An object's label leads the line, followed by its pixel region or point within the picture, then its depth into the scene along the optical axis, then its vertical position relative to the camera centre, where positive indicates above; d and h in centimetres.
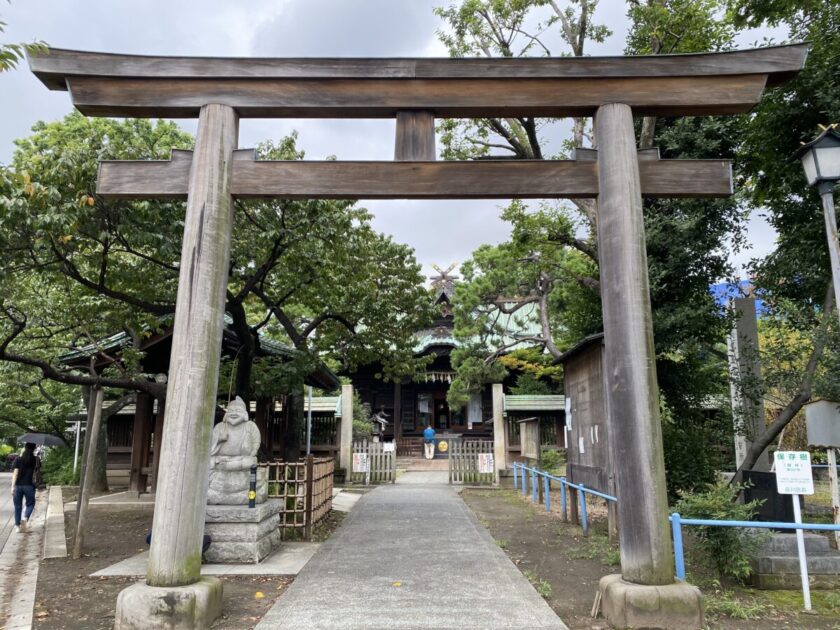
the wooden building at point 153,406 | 1277 +77
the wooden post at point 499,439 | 1773 -17
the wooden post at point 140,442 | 1506 -22
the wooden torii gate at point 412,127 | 522 +301
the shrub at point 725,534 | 580 -104
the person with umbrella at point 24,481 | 1020 -84
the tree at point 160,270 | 795 +286
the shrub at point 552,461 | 1600 -78
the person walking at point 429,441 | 2562 -33
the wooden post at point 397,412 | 2731 +104
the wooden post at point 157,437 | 1408 -8
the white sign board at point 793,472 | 570 -39
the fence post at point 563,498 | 1053 -119
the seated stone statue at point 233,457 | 731 -31
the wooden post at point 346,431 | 1791 +8
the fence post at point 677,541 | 516 -97
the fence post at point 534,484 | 1347 -118
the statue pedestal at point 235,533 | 715 -126
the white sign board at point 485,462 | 1753 -87
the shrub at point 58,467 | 1894 -115
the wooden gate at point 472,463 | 1756 -91
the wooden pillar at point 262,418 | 1490 +41
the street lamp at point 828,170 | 577 +267
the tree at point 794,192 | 823 +394
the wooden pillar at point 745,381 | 921 +84
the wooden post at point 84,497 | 783 -87
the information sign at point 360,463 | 1756 -90
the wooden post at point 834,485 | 791 -72
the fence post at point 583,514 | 920 -130
